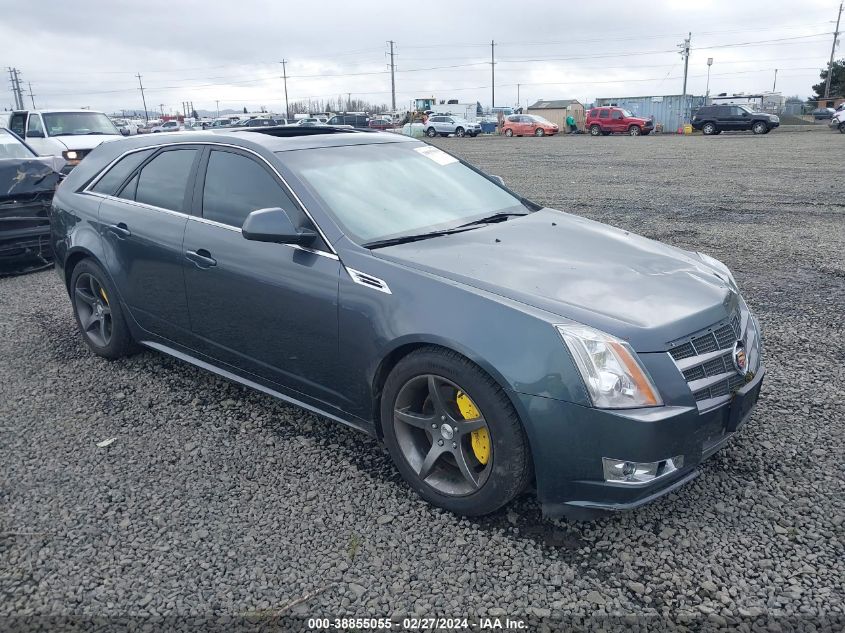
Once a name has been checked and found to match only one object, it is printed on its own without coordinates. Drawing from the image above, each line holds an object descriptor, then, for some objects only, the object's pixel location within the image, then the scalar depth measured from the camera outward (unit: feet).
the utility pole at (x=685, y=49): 198.29
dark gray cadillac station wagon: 8.43
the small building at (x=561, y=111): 164.35
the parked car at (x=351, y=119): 151.81
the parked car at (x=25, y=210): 24.16
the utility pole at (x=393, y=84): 284.33
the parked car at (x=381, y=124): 168.25
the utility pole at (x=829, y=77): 206.58
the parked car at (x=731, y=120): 116.98
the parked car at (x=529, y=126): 139.85
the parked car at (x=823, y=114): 160.59
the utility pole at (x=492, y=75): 296.71
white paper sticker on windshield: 14.11
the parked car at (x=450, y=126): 146.61
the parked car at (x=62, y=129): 48.29
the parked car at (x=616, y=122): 131.54
